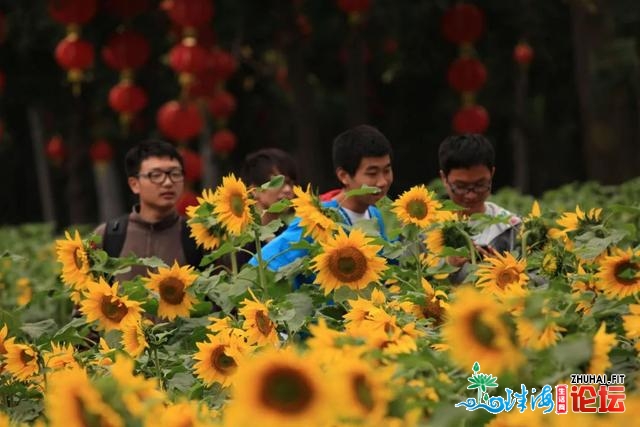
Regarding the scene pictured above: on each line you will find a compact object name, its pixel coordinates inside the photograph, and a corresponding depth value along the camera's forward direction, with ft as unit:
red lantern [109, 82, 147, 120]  92.07
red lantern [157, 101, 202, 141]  91.76
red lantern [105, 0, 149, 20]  88.69
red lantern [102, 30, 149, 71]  90.38
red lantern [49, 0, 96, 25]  84.79
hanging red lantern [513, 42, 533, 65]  107.34
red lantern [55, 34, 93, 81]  87.92
